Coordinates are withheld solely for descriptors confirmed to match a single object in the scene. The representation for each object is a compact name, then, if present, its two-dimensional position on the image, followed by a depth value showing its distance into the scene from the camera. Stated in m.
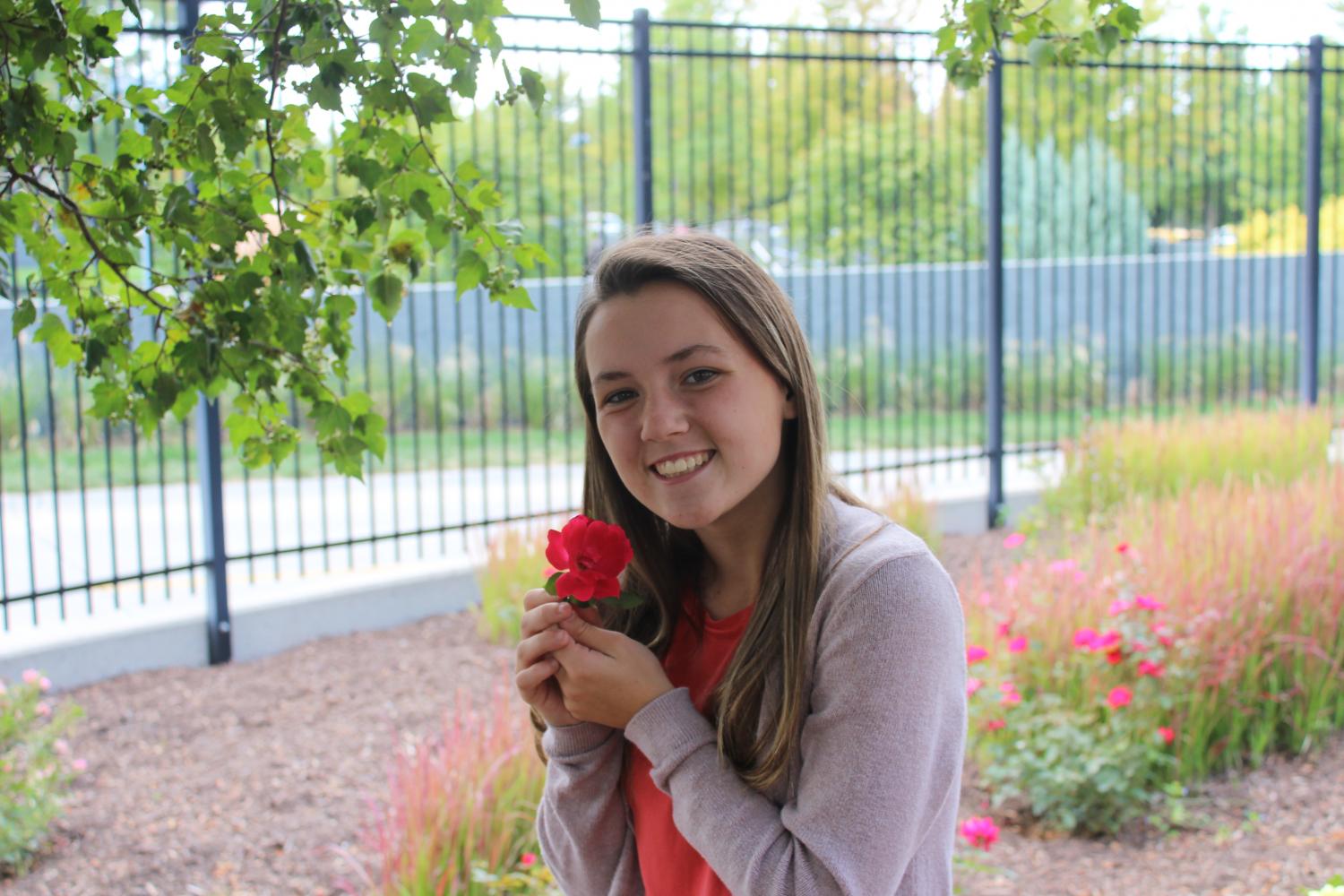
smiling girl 1.28
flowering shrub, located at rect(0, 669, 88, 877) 3.26
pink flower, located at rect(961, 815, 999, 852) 2.80
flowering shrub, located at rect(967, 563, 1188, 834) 3.32
